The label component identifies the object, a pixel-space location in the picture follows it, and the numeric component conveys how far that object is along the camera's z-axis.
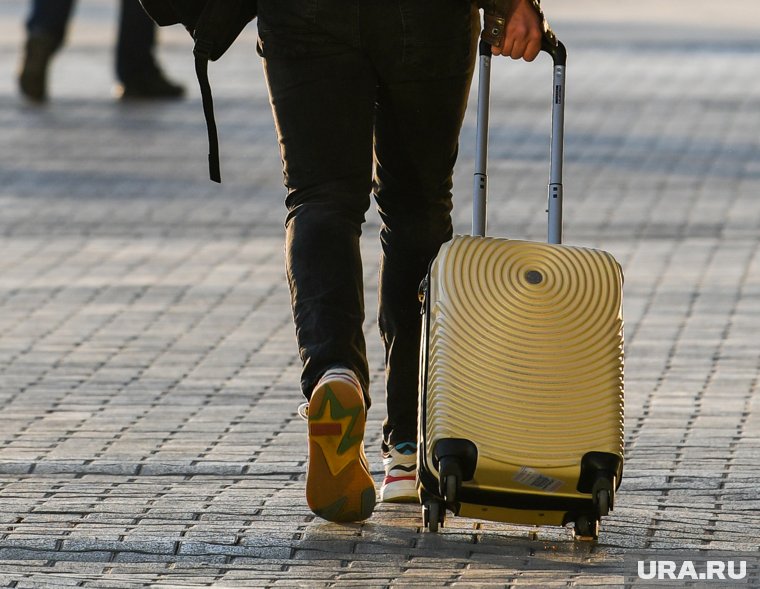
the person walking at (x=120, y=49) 27.60
